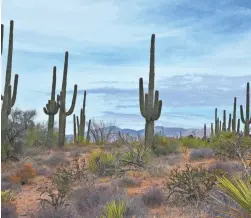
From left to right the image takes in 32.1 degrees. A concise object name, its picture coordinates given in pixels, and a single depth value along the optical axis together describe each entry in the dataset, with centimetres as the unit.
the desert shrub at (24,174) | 1431
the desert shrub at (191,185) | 929
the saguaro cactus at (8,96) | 1950
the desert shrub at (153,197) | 987
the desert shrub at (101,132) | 3034
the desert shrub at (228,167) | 1293
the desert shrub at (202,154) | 1889
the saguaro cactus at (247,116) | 2862
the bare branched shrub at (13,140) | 1902
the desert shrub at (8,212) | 912
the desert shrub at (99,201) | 782
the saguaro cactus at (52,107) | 2511
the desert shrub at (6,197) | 1044
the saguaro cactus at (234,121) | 3347
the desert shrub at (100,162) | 1455
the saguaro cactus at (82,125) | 3095
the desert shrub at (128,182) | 1230
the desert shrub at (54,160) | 1850
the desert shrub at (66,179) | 1098
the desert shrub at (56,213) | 828
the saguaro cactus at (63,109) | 2484
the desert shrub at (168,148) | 2041
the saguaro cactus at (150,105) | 1956
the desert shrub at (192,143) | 2570
